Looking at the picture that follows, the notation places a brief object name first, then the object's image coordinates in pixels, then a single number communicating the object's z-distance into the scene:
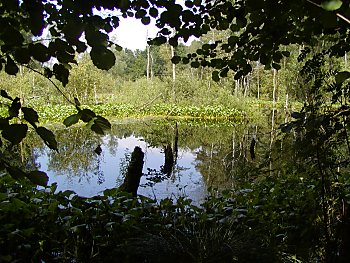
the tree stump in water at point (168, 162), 8.82
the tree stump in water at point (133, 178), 4.75
